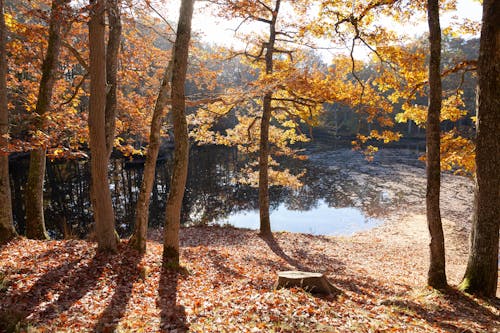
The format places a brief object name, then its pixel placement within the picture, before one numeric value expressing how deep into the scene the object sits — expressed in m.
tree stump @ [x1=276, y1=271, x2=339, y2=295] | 6.54
